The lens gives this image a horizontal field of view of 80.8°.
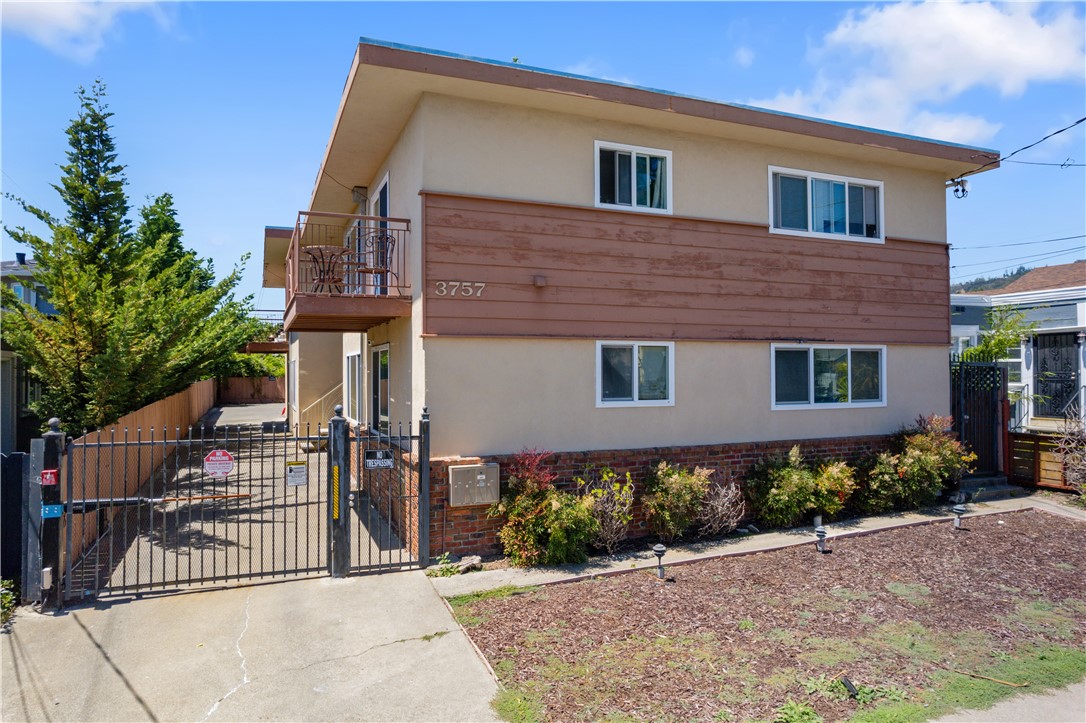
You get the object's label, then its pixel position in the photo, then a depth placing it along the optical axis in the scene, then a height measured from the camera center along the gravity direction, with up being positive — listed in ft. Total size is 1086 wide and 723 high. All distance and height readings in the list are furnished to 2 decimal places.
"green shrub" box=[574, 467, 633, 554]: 26.68 -5.35
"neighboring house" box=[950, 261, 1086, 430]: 52.75 +1.97
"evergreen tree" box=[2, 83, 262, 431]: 34.53 +3.81
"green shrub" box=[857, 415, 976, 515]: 32.96 -4.92
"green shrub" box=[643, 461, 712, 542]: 27.71 -5.36
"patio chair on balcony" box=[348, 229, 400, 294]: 30.17 +6.04
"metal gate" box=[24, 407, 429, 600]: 22.34 -7.12
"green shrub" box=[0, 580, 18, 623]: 19.96 -7.03
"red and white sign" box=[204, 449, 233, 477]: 22.62 -3.01
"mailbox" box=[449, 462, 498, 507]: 25.36 -4.28
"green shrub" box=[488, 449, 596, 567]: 25.05 -5.70
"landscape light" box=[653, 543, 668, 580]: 23.25 -6.60
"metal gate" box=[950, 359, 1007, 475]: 39.29 -1.96
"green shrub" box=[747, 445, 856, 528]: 30.42 -5.44
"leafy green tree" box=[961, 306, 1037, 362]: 47.26 +3.39
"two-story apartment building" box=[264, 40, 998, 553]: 26.99 +5.40
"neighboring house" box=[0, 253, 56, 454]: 47.45 -1.79
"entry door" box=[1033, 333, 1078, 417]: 53.11 +0.35
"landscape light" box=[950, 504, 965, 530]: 30.53 -6.66
